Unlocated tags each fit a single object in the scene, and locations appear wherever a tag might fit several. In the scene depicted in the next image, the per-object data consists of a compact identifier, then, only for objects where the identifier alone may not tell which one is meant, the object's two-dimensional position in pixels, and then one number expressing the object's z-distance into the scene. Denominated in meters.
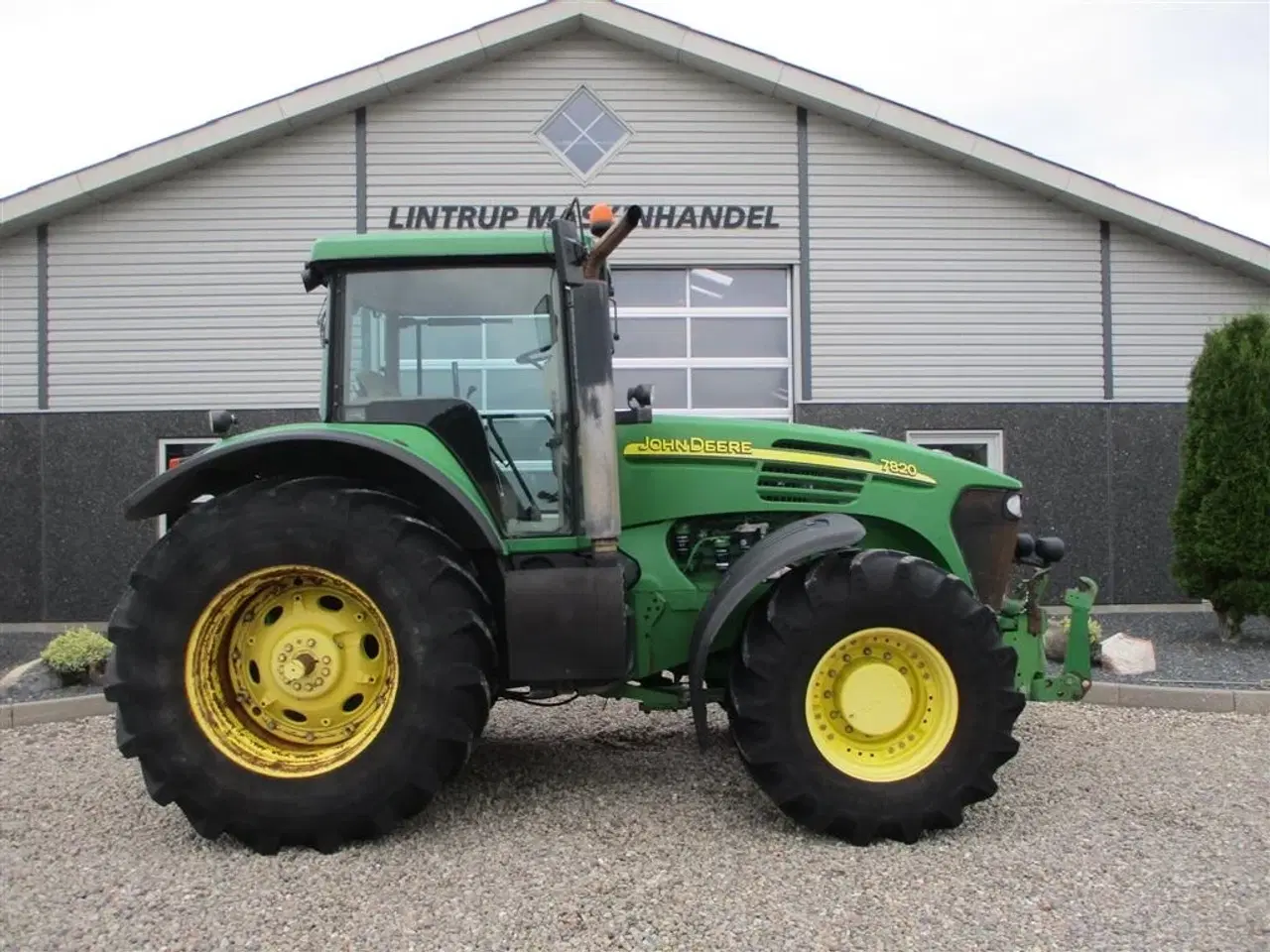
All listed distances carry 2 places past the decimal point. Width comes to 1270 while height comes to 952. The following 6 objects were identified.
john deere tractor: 4.00
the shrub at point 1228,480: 8.43
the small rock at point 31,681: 7.30
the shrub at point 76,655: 7.36
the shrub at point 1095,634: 7.47
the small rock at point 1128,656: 7.43
